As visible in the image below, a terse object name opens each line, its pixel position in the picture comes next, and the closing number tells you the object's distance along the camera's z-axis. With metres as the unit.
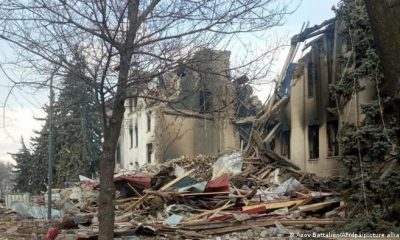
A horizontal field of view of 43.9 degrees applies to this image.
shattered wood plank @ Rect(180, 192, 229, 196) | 16.94
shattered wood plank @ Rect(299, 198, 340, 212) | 14.70
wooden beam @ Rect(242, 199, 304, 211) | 15.03
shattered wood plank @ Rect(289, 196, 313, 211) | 15.19
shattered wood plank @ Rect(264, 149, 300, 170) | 22.53
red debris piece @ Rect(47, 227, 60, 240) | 10.61
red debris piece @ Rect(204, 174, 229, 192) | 17.20
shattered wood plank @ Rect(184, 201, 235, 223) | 14.49
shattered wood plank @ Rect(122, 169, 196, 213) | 17.95
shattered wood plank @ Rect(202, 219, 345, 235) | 12.27
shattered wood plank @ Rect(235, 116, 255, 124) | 24.88
